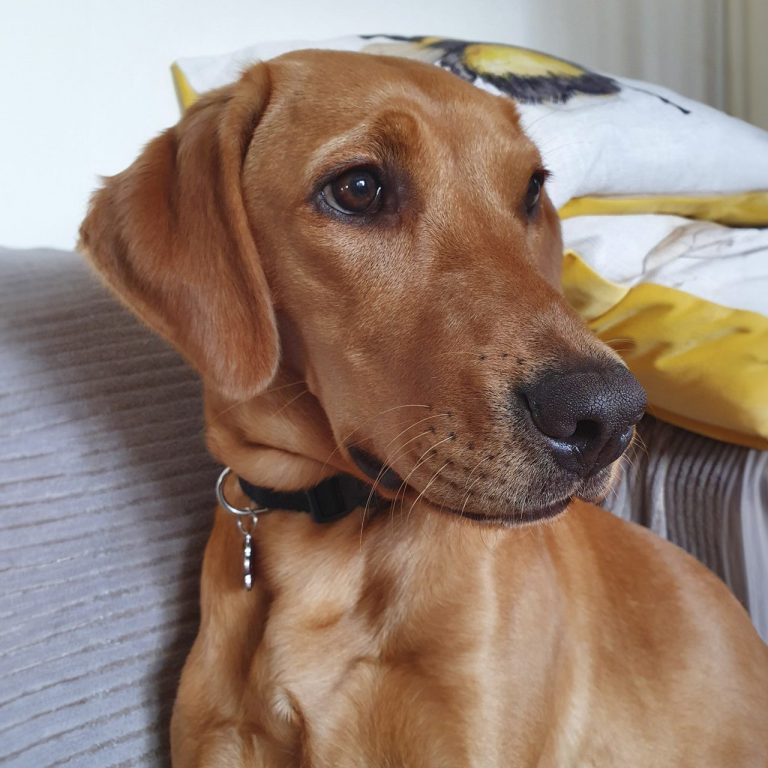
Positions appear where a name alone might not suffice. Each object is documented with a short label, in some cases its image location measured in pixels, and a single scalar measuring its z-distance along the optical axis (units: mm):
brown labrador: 295
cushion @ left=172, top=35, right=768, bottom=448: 476
